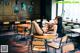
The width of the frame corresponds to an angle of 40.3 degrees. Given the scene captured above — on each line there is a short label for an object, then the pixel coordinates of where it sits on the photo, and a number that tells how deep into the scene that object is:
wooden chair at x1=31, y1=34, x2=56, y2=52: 2.91
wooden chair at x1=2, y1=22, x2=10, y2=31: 6.70
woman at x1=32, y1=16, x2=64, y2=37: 3.28
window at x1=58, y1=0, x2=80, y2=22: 5.33
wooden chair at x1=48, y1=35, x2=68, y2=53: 2.76
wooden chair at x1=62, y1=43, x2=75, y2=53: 2.91
